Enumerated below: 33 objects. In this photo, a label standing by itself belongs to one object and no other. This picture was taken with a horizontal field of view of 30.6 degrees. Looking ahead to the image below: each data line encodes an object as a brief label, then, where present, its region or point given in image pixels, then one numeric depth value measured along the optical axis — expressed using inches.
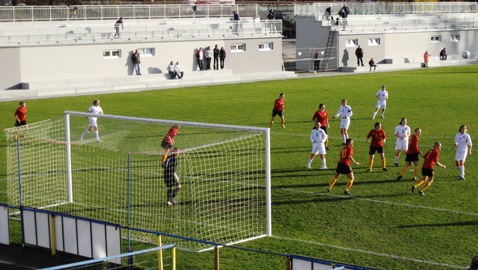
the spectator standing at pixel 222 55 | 2082.1
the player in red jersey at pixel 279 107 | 1245.3
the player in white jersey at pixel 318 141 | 952.4
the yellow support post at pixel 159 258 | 569.3
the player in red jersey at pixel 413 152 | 907.5
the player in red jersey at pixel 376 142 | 962.1
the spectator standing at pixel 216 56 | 2064.6
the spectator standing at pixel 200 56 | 2053.4
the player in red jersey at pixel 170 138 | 815.7
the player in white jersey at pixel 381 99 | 1347.2
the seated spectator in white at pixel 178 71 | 1959.9
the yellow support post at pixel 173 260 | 572.4
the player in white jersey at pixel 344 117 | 1107.9
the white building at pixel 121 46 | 1764.3
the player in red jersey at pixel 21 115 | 1141.7
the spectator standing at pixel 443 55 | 2530.5
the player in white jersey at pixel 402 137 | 982.4
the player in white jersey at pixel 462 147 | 921.5
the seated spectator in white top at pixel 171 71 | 1962.4
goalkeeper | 781.9
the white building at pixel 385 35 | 2370.8
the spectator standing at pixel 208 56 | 2065.2
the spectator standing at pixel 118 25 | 1940.2
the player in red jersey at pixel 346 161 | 836.0
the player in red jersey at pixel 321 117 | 1061.1
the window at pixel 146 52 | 1980.8
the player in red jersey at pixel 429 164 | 847.7
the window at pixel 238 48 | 2164.1
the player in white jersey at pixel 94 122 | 994.7
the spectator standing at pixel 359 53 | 2317.9
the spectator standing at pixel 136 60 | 1926.7
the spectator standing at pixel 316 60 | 2283.5
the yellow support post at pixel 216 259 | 572.9
